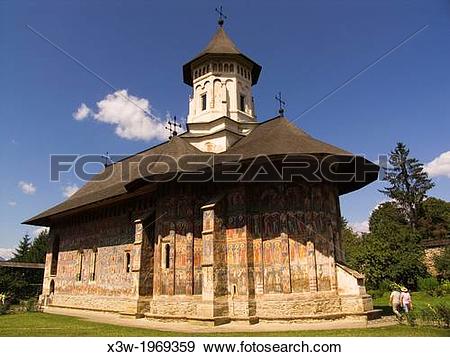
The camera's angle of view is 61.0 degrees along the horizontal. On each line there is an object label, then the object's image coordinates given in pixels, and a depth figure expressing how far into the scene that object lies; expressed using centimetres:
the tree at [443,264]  2775
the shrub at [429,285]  2465
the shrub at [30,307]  2294
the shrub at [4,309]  2019
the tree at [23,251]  4453
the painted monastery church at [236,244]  1405
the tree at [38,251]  4275
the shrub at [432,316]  1120
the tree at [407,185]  4722
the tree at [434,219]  4175
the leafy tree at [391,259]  2725
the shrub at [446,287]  2450
